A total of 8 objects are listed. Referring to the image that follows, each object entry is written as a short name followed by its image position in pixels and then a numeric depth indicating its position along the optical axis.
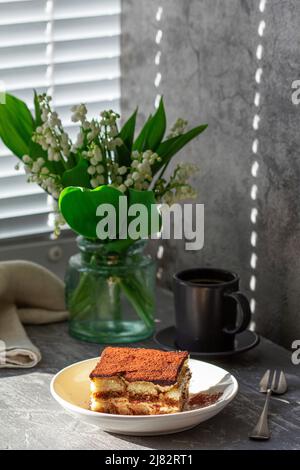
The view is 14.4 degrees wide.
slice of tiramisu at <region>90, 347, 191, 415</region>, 1.29
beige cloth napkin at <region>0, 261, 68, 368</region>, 1.60
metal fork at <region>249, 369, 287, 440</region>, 1.33
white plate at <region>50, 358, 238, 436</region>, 1.25
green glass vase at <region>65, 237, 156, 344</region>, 1.56
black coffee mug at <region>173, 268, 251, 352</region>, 1.46
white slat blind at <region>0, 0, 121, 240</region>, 1.73
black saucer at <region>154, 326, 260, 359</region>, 1.47
